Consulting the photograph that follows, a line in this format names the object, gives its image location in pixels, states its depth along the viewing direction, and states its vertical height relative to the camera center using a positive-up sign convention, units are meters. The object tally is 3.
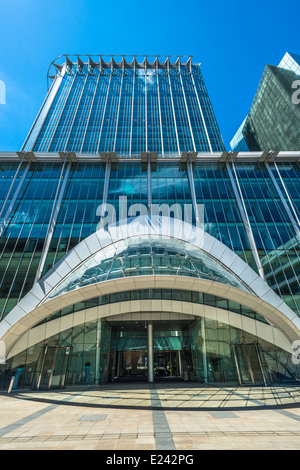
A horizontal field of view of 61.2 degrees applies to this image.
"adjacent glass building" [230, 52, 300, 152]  54.91 +59.86
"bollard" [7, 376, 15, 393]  16.86 +0.95
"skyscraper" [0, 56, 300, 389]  17.62 +8.27
